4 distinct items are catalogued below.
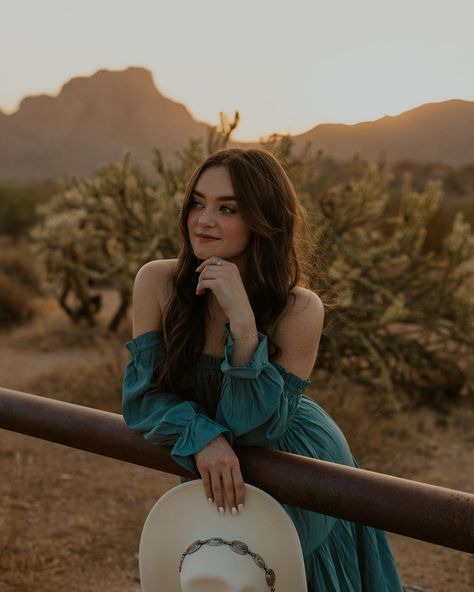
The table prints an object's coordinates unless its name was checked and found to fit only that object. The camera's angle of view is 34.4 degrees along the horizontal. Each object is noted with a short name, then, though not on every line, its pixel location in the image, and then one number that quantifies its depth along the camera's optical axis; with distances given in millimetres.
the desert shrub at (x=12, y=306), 10844
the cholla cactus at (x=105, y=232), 7016
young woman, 1922
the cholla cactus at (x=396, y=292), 6883
